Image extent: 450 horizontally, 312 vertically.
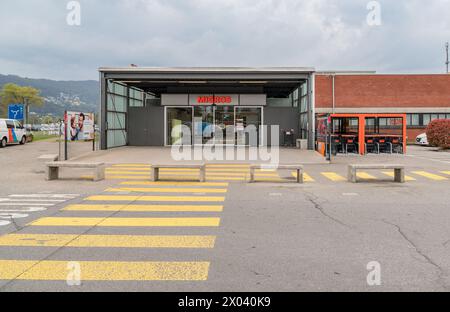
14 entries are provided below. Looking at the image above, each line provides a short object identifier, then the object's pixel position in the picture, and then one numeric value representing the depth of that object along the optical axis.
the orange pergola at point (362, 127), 25.75
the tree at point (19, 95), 91.81
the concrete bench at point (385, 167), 12.90
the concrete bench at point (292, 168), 12.99
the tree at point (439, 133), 29.53
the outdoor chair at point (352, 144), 25.94
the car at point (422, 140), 36.41
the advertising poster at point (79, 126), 21.84
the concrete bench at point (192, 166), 13.45
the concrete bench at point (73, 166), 13.25
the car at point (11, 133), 30.17
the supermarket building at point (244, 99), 26.03
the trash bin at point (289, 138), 31.33
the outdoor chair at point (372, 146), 26.28
